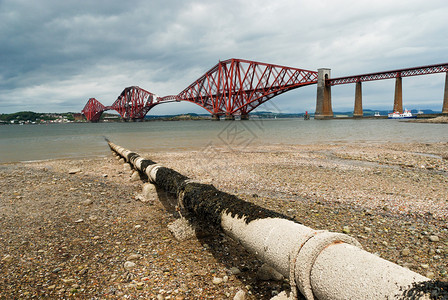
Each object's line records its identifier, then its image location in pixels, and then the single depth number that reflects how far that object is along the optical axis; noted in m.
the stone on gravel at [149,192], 6.20
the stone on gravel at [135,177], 8.43
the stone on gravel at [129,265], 3.31
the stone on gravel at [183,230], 4.08
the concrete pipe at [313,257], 1.68
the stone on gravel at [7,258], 3.53
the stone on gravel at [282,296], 2.33
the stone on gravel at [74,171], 10.04
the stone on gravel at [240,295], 2.70
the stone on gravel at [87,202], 5.93
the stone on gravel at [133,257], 3.52
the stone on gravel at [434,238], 3.81
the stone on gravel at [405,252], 3.47
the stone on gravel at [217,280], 3.02
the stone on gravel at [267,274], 3.04
